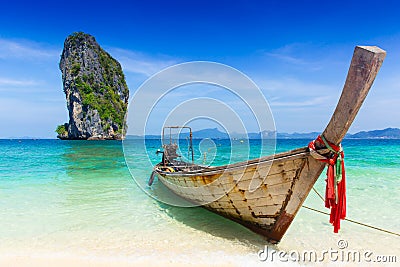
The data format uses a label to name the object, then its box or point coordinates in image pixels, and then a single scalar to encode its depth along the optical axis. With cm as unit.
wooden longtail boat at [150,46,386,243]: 290
